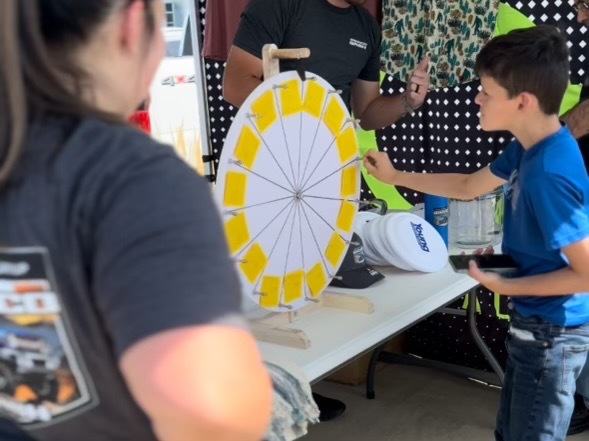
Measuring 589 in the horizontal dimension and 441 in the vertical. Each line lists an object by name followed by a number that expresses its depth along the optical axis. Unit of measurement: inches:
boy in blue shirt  56.5
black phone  61.9
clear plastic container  92.8
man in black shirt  82.5
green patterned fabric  106.7
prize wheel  57.2
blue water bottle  87.7
